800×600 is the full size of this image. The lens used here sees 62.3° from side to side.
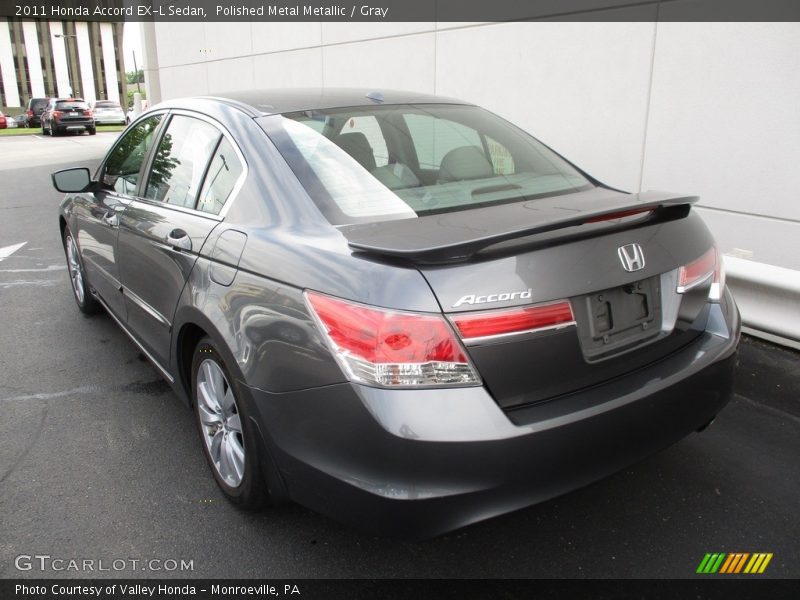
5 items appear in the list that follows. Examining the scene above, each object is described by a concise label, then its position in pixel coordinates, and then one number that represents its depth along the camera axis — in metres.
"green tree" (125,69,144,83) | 85.61
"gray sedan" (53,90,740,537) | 1.89
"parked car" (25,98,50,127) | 43.72
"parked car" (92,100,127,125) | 40.59
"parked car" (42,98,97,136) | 33.38
